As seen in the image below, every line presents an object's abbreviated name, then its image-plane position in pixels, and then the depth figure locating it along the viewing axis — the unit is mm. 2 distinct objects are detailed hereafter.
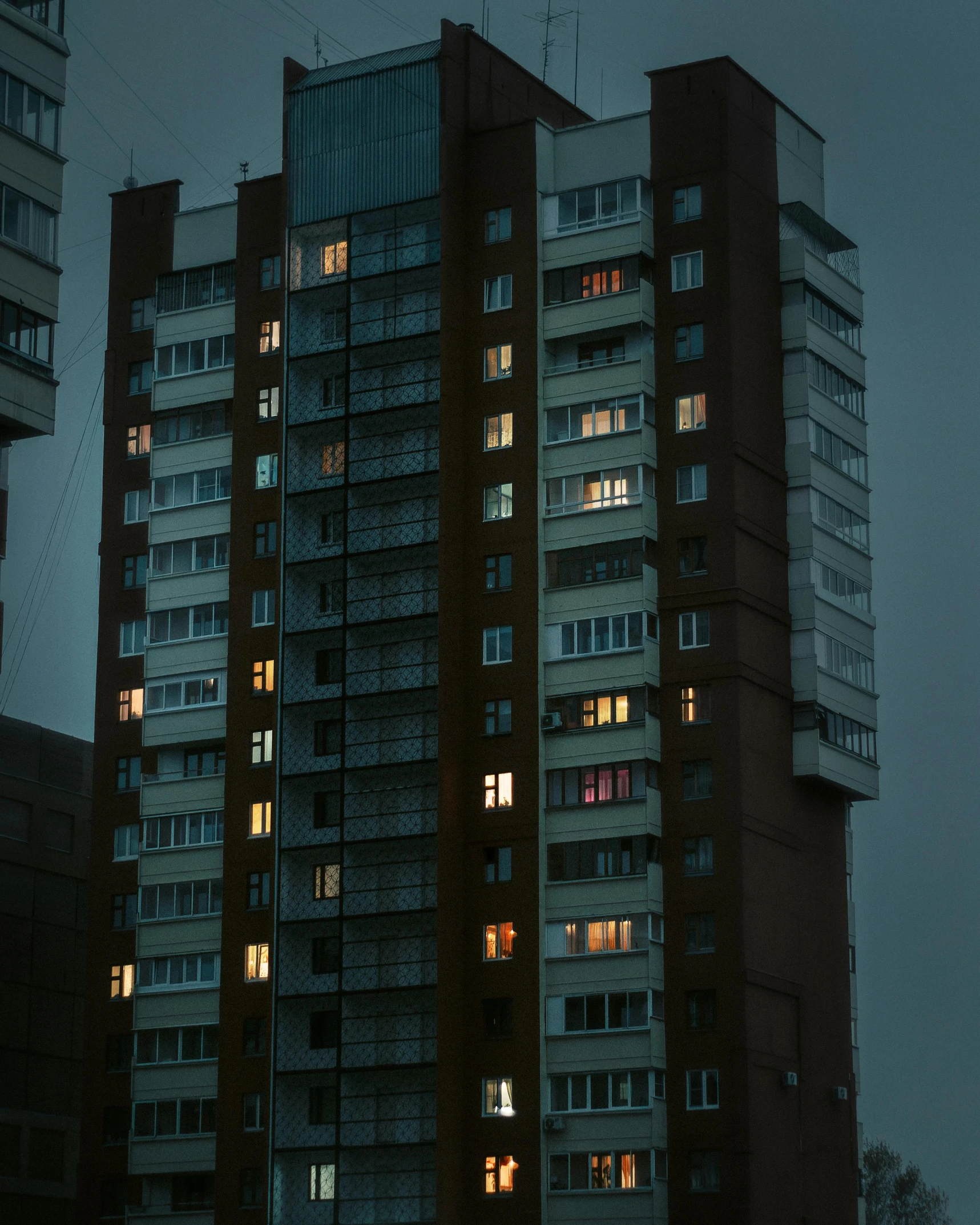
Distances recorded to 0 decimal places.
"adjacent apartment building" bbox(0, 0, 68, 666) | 67750
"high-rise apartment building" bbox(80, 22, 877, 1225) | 85688
